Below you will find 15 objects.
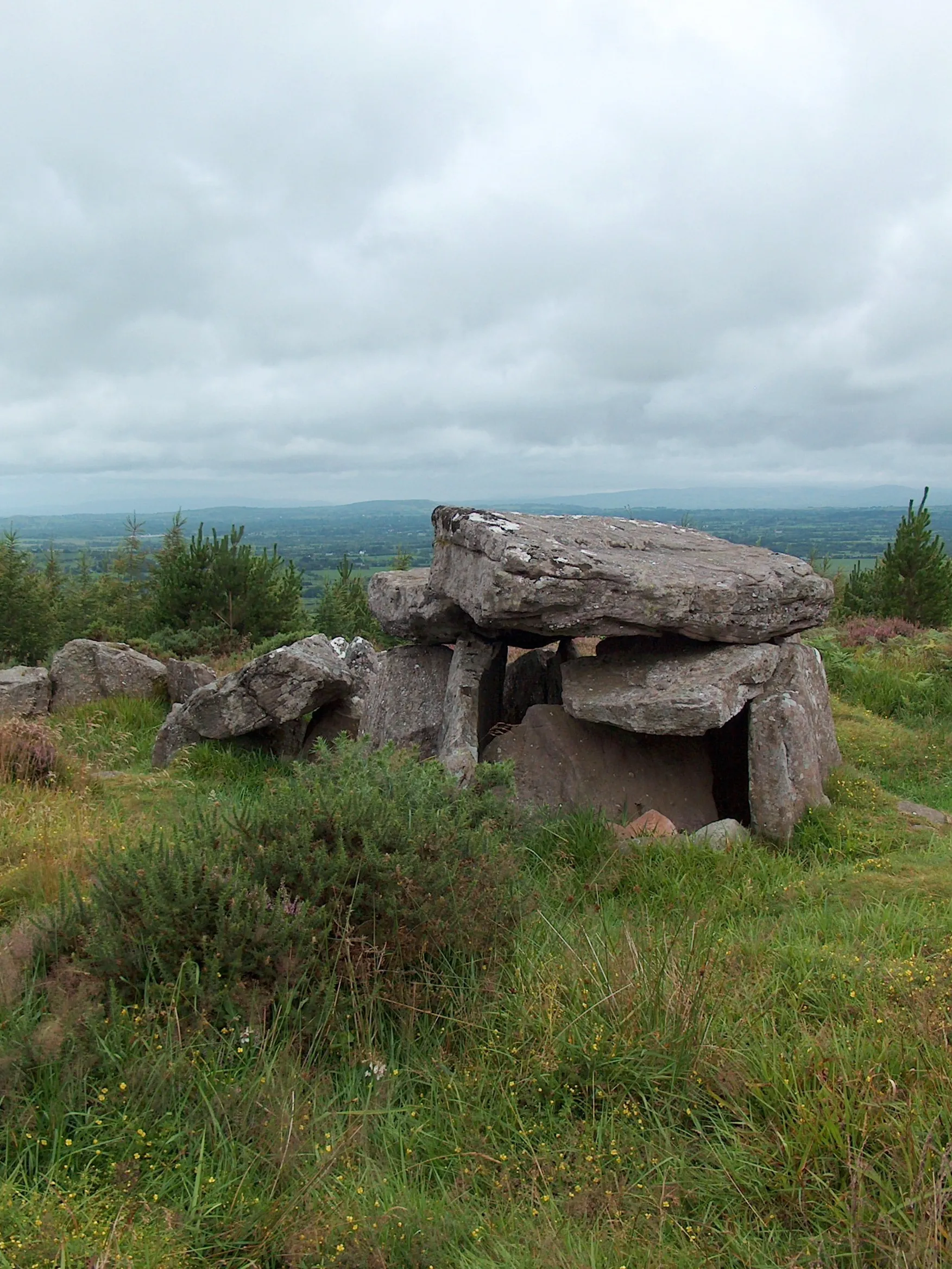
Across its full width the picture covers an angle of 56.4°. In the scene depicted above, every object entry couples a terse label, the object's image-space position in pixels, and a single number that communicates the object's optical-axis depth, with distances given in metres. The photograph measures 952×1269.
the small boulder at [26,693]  12.16
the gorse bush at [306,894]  4.02
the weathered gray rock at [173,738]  9.88
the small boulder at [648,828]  6.77
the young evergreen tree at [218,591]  19.36
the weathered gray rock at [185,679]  12.43
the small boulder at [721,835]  6.73
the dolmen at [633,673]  7.37
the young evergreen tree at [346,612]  27.08
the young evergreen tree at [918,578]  20.42
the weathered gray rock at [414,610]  8.83
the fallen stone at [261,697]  9.66
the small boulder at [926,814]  7.67
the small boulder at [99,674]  12.61
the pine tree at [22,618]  26.03
